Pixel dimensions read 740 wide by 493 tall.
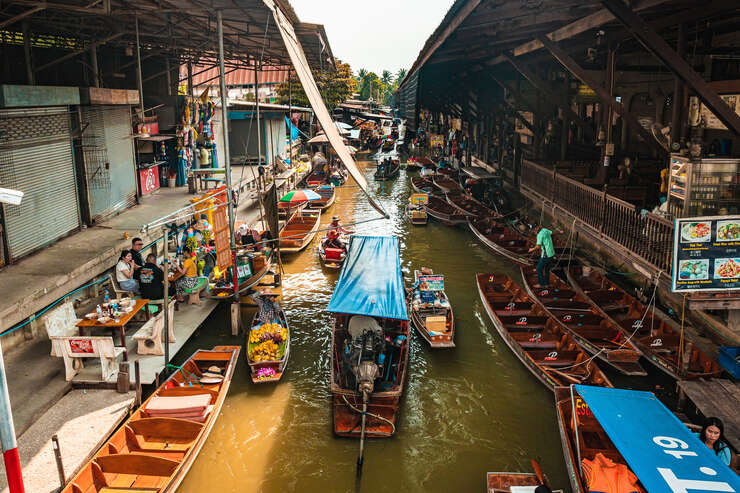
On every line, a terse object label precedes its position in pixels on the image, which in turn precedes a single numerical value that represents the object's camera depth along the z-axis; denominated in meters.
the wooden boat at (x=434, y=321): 11.98
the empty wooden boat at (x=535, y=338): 10.01
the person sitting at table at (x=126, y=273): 11.83
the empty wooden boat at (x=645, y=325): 9.56
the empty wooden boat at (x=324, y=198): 26.12
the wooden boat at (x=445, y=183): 28.94
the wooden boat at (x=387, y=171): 37.03
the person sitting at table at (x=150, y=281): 11.90
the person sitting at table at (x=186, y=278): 13.15
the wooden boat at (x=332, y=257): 17.72
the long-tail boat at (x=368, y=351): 9.12
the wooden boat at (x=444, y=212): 23.58
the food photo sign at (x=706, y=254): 8.77
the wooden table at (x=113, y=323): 9.92
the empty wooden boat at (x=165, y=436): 7.12
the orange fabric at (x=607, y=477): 6.65
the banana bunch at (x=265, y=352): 10.85
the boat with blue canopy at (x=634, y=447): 6.07
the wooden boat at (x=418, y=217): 24.22
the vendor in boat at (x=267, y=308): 12.24
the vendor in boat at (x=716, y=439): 7.30
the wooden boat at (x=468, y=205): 23.60
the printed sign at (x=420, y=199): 25.52
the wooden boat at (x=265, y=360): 10.66
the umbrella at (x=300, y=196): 20.52
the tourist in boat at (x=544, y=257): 14.59
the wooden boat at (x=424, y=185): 30.44
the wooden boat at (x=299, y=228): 19.20
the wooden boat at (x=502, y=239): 17.42
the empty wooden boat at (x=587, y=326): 10.35
